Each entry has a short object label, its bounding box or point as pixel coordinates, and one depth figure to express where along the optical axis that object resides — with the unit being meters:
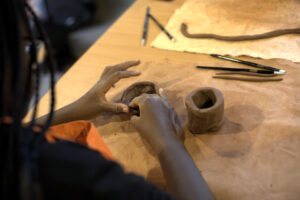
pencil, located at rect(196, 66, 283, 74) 1.25
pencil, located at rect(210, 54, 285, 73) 1.25
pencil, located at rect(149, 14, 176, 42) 1.55
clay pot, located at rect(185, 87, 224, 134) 0.98
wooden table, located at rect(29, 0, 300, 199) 0.93
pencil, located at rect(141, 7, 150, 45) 1.58
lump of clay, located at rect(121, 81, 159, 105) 1.17
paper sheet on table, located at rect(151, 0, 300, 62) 1.37
